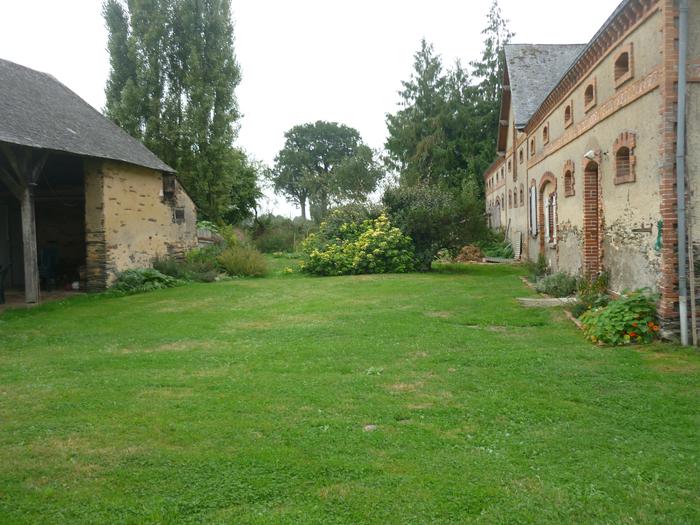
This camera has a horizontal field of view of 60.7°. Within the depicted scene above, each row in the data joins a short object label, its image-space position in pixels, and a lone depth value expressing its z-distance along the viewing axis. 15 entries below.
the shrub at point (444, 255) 20.42
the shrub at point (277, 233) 33.75
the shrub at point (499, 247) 25.97
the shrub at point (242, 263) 20.47
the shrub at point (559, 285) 13.29
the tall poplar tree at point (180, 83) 26.61
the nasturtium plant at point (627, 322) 8.42
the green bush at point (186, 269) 18.20
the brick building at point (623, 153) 8.25
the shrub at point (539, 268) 17.06
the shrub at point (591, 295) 10.45
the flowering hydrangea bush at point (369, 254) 19.98
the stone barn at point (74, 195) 13.38
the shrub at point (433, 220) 19.78
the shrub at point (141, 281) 16.06
